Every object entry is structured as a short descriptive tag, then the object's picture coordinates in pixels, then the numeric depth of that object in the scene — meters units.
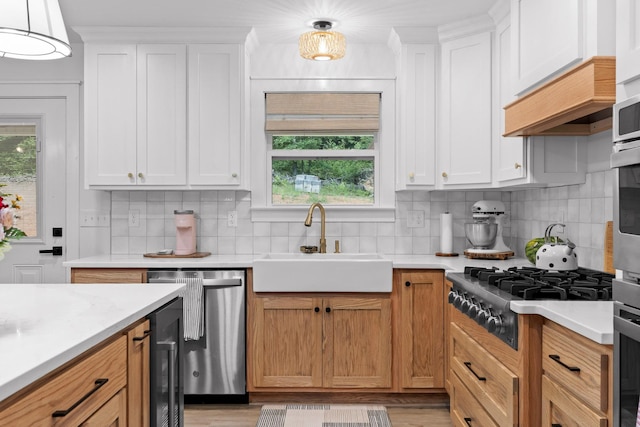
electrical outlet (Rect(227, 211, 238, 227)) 3.89
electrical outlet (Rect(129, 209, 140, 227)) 3.91
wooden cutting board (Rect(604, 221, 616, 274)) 2.45
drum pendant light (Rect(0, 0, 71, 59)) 1.29
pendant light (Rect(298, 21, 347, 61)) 3.16
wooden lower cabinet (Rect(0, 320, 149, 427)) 1.05
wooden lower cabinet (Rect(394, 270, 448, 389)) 3.25
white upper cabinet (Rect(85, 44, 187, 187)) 3.56
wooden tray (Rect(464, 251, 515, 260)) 3.39
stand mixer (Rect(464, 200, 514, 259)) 3.42
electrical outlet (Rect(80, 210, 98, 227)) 3.90
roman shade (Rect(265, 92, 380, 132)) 3.87
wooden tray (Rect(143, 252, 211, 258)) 3.59
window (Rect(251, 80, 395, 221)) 3.87
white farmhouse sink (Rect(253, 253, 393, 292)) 3.21
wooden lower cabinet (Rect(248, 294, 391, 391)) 3.26
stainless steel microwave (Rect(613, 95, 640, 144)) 1.25
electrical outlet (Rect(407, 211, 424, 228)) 3.88
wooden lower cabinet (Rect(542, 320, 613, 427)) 1.45
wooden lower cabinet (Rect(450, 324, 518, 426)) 1.91
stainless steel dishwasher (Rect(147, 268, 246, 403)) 3.27
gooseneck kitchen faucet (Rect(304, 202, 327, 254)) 3.67
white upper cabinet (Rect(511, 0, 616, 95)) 1.82
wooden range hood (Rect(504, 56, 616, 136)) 1.78
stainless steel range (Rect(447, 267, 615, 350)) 1.96
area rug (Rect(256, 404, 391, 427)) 3.04
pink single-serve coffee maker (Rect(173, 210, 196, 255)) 3.67
